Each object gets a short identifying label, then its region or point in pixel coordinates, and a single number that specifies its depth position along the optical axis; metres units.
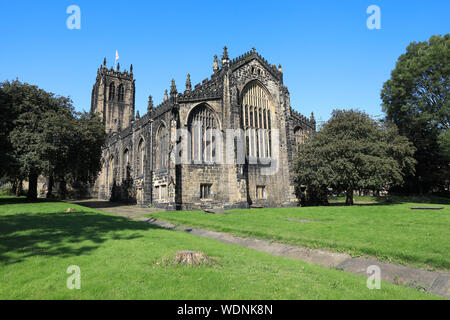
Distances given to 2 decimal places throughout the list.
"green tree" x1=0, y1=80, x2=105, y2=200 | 26.70
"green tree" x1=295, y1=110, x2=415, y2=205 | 26.28
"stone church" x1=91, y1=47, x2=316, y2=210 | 27.39
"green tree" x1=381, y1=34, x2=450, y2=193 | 31.78
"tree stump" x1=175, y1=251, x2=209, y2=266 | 6.82
